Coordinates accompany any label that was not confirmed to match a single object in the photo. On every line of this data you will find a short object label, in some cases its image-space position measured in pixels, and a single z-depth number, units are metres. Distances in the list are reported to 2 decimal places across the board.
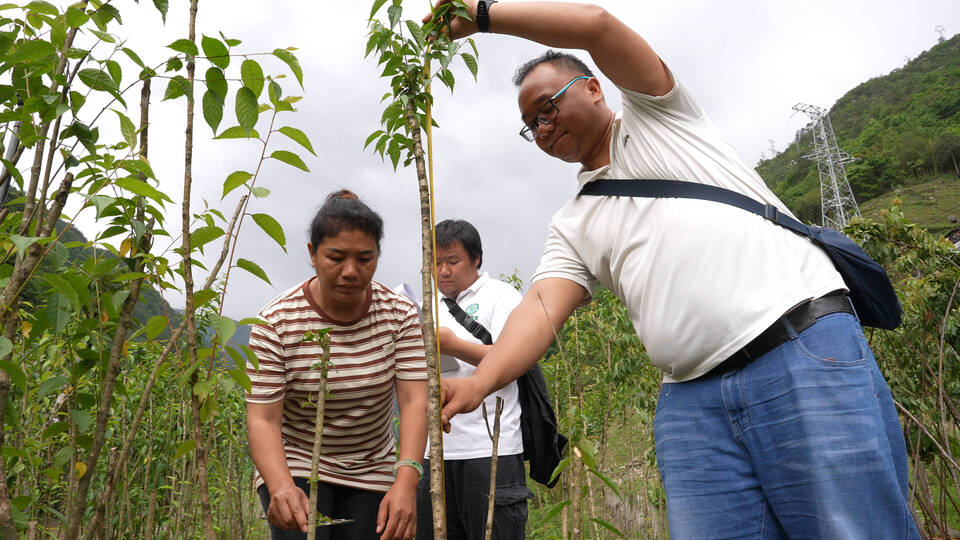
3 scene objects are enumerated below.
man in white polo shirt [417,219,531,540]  2.37
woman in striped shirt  1.69
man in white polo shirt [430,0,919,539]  1.13
